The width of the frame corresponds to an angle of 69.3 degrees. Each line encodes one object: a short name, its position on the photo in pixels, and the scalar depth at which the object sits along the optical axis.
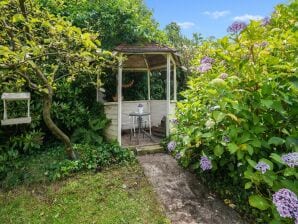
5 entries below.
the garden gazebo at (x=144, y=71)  5.00
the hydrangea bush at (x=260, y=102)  1.94
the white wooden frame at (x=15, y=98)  3.74
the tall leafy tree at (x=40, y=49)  2.89
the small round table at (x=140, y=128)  5.64
